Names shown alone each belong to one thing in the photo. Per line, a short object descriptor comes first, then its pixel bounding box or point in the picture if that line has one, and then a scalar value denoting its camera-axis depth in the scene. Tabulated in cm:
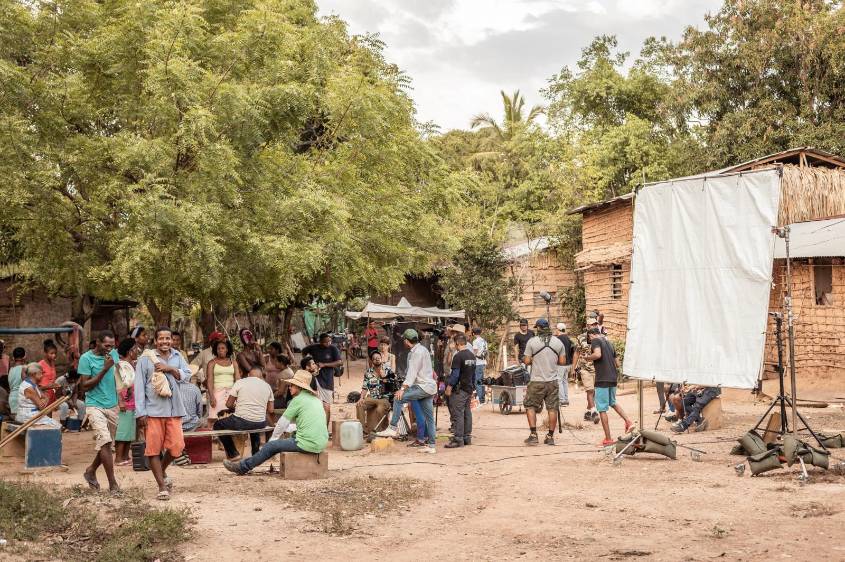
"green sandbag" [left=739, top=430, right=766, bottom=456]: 1057
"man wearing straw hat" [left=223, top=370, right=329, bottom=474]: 1011
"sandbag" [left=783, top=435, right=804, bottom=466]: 958
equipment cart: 1741
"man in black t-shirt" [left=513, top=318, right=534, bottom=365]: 1838
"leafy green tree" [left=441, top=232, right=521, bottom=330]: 2773
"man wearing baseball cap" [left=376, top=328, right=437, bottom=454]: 1232
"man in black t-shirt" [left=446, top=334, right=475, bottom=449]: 1263
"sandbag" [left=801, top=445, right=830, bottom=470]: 958
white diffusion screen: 1005
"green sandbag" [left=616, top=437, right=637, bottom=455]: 1131
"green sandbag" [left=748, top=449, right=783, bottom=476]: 967
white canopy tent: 2329
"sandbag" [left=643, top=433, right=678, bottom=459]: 1108
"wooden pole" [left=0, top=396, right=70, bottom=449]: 870
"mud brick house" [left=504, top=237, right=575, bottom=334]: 2947
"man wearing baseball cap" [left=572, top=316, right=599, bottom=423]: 1574
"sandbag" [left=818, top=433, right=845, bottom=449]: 1094
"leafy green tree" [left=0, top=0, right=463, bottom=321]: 1145
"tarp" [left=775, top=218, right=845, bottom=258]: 1786
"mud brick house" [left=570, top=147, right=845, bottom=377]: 1894
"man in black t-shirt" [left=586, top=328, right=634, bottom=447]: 1242
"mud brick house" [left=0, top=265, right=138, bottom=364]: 2480
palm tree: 4791
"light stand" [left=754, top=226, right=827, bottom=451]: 991
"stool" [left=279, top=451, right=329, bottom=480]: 1020
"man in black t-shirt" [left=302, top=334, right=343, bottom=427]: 1416
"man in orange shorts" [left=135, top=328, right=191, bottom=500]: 888
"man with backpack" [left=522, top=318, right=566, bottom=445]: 1251
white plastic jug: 1270
